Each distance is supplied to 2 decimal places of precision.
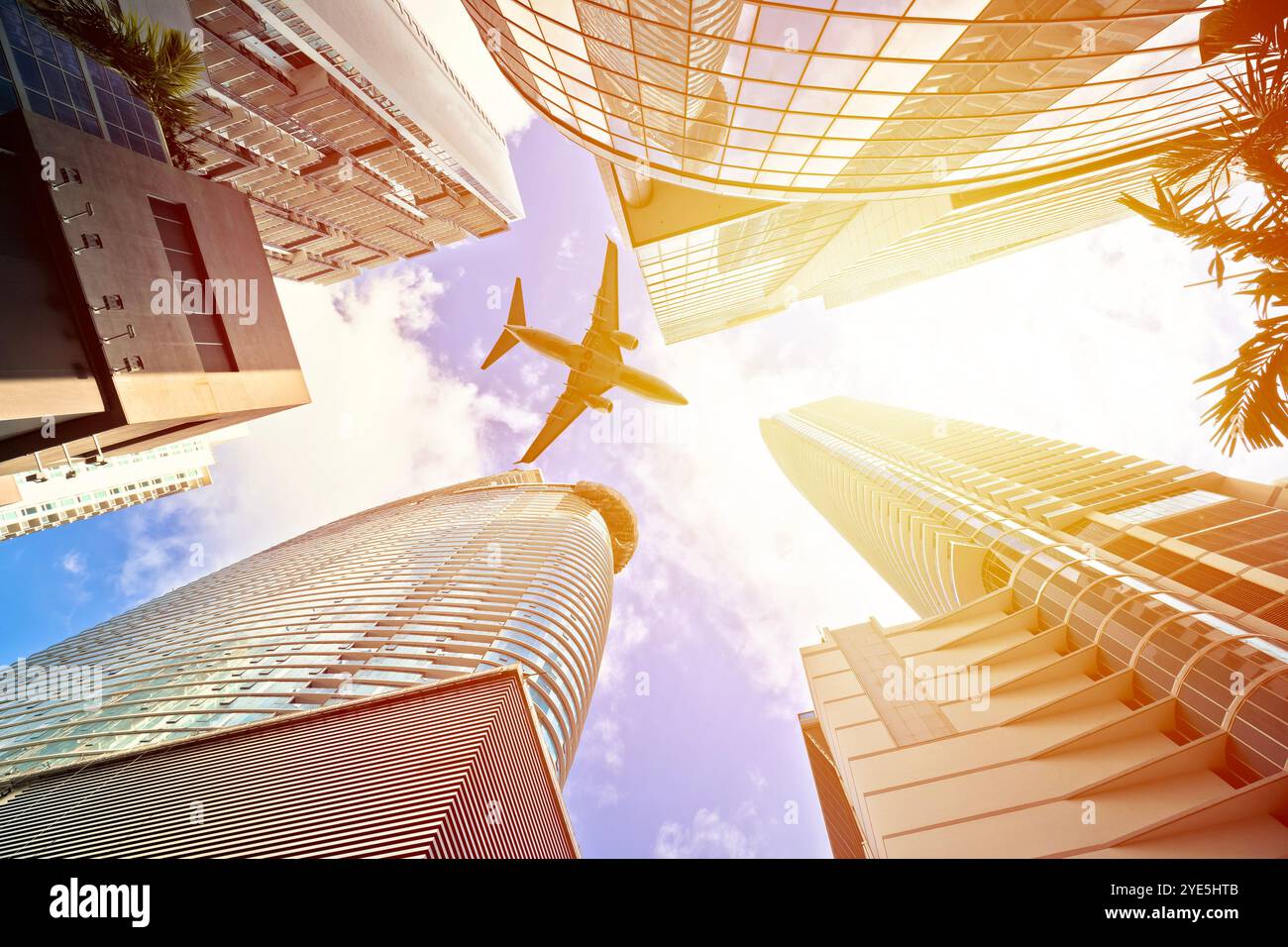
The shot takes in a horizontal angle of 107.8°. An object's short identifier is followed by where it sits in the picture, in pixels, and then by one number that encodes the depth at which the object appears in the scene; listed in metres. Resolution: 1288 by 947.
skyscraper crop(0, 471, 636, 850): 22.55
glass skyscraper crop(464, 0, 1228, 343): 9.40
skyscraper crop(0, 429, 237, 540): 56.31
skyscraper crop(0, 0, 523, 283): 11.36
